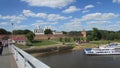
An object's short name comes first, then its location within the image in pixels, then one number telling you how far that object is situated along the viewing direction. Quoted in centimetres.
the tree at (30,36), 3758
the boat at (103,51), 2824
